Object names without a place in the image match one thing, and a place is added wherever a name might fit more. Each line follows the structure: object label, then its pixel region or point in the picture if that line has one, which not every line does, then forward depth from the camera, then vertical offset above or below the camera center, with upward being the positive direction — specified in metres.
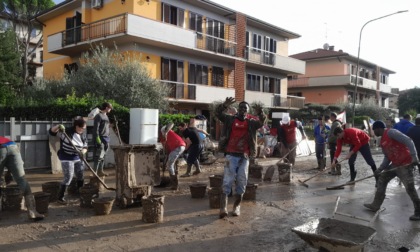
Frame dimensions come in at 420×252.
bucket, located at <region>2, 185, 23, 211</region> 6.20 -1.45
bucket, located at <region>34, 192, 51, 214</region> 6.03 -1.45
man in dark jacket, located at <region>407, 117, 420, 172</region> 8.72 -0.23
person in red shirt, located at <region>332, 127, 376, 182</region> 9.08 -0.49
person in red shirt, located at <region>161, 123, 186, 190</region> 8.45 -0.74
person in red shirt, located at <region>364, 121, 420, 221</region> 6.20 -0.68
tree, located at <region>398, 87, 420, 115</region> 50.53 +3.34
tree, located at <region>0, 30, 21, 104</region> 26.72 +3.90
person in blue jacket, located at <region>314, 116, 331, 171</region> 12.20 -0.65
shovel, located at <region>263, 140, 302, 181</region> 9.91 -1.47
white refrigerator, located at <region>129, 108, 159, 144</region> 11.55 -0.21
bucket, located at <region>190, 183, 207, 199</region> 7.55 -1.49
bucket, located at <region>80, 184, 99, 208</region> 6.50 -1.45
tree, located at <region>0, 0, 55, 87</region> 28.47 +8.51
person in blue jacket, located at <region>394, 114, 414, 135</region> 9.48 -0.03
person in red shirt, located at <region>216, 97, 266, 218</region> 6.20 -0.48
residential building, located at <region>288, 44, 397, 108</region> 40.45 +5.04
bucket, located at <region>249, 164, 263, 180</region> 10.14 -1.43
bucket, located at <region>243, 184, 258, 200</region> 7.43 -1.49
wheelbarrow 3.92 -1.39
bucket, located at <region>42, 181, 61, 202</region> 6.93 -1.41
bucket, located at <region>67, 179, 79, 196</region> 7.61 -1.53
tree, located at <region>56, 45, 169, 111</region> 16.44 +1.65
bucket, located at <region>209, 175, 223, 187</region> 8.20 -1.40
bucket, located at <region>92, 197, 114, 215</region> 6.05 -1.50
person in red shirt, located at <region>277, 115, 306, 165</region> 11.48 -0.41
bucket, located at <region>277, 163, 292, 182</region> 9.83 -1.37
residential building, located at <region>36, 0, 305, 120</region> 20.06 +4.74
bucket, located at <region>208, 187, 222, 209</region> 6.71 -1.45
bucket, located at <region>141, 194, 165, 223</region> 5.66 -1.43
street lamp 24.94 +6.99
